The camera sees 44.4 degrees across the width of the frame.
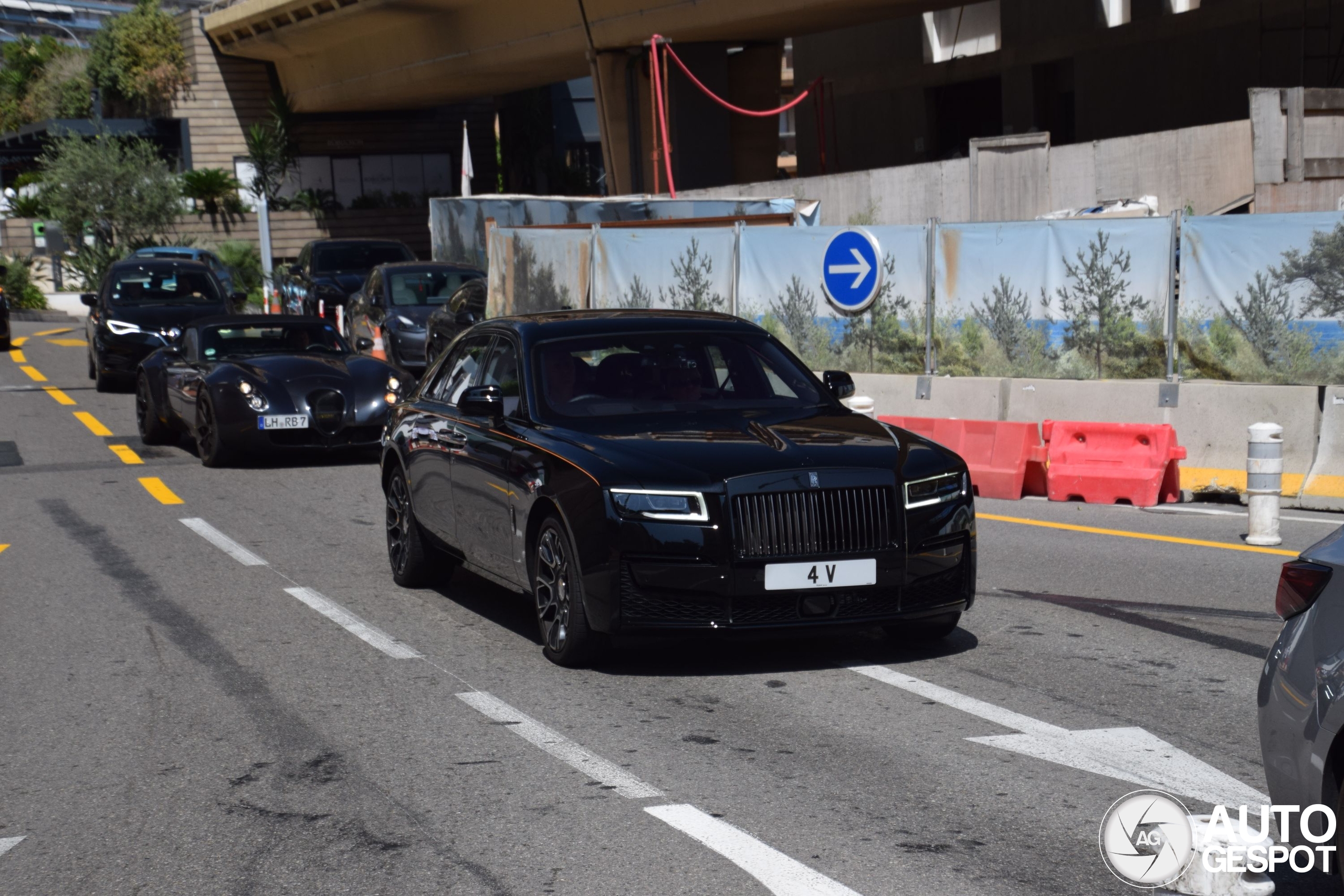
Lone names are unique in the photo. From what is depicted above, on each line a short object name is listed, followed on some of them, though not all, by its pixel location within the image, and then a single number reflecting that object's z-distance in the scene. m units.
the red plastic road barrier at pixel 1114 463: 12.34
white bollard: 10.39
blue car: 28.53
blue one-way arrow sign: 16.45
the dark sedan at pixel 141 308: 22.19
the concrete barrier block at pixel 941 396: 14.71
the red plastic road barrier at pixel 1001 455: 12.93
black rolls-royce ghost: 6.74
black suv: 28.06
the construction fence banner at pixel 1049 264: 14.00
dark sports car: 14.73
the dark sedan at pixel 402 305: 22.70
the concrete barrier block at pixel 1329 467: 11.84
